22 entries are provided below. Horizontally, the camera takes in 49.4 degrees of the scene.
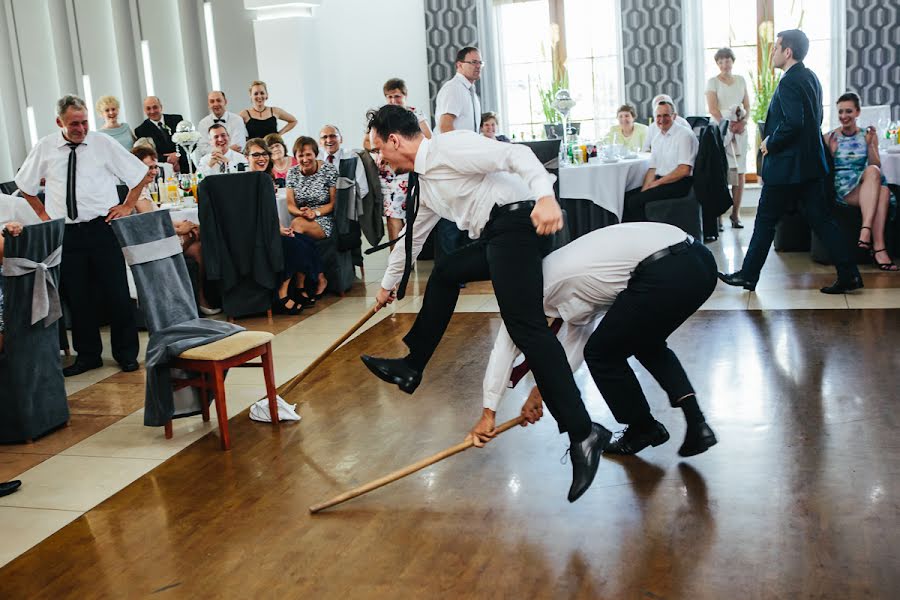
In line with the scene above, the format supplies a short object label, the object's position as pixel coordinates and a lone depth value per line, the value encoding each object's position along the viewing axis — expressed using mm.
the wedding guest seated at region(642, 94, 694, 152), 7498
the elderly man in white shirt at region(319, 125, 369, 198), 7152
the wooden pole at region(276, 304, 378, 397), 3955
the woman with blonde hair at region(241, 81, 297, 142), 8820
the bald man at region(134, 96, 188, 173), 8695
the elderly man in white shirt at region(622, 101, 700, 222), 7340
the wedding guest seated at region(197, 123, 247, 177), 7312
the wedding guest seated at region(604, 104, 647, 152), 8922
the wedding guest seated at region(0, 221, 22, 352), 4105
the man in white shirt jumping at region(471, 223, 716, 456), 3012
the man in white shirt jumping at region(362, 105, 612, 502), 2979
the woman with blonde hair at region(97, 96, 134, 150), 7914
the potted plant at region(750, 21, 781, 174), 9477
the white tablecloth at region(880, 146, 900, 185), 6414
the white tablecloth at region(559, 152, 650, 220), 7324
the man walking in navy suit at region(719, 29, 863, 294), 5562
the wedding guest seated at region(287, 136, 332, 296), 6738
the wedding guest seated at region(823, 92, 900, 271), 6297
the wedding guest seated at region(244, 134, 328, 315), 6496
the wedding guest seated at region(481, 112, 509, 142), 7980
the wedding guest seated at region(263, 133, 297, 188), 7480
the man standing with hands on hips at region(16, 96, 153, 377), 5270
